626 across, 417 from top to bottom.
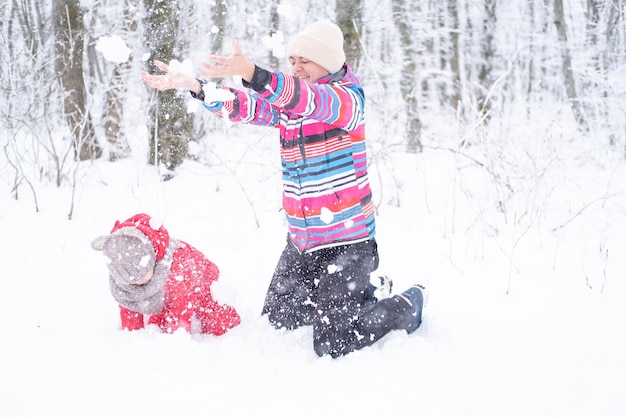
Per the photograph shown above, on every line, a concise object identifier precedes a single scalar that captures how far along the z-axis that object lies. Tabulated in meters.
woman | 1.99
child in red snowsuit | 2.00
